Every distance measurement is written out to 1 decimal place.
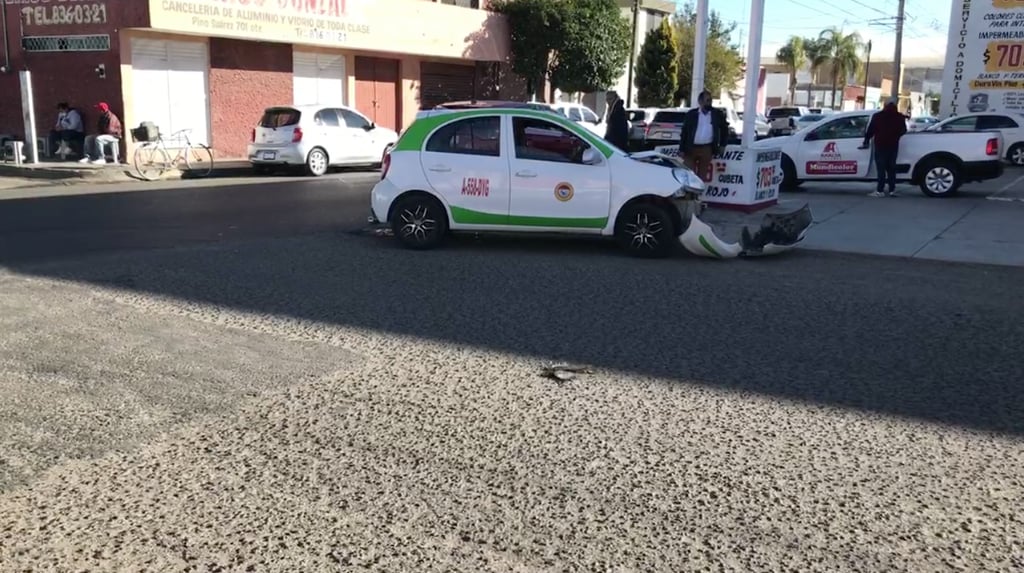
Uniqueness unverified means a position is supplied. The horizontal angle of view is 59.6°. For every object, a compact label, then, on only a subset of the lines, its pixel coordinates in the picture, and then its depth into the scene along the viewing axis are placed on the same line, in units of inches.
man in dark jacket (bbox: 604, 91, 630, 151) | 623.2
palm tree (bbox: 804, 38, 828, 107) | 3260.3
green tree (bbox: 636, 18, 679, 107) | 1700.3
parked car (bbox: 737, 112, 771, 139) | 1325.0
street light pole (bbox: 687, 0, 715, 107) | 718.5
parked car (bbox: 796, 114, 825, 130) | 1299.0
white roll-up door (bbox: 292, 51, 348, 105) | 1053.8
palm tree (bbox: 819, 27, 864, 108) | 3235.7
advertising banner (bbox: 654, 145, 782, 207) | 534.0
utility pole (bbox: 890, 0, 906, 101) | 1584.6
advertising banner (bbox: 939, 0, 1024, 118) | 1086.4
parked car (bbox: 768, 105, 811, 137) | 1408.5
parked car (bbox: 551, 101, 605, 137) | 1024.2
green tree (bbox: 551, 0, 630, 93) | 1270.9
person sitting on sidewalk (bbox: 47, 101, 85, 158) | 843.4
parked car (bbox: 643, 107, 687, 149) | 1024.9
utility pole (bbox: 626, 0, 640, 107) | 1513.5
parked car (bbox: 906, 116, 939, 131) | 1213.9
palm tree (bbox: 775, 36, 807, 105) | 3228.3
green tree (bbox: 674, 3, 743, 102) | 1946.4
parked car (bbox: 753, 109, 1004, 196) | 655.1
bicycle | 795.7
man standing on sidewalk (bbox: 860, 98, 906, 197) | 640.4
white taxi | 386.6
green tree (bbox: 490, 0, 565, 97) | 1274.6
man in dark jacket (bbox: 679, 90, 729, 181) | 526.0
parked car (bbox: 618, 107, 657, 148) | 984.9
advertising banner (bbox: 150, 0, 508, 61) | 870.4
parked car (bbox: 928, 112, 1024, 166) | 1003.3
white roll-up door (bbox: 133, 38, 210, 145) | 869.2
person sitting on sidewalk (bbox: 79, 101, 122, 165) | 809.5
